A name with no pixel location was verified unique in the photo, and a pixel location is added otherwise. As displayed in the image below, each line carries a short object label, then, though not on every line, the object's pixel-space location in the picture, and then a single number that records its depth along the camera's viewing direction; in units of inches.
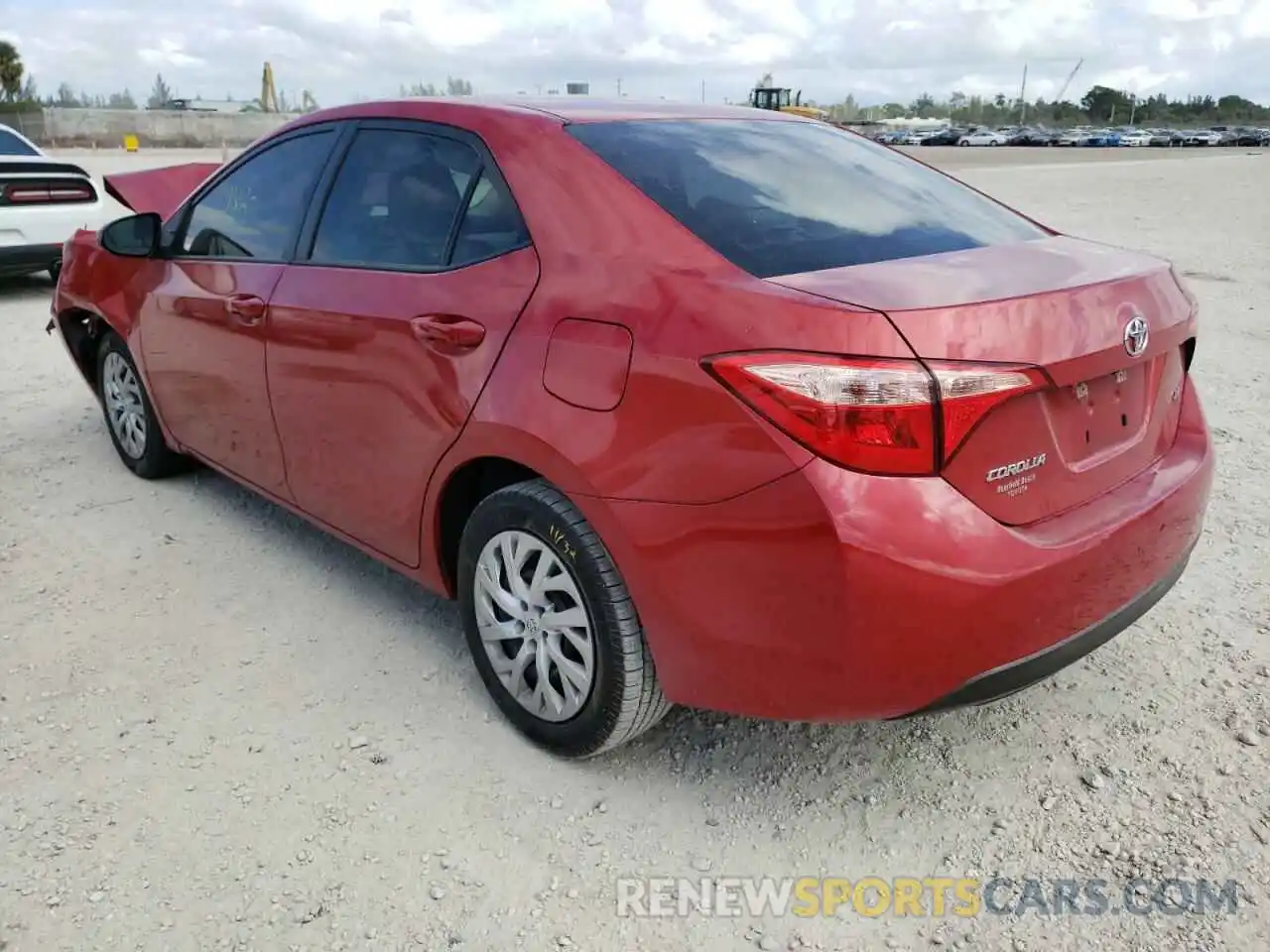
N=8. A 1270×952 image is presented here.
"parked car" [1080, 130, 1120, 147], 2933.1
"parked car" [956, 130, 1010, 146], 2938.0
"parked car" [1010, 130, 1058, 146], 3014.3
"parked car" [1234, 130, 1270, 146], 2965.1
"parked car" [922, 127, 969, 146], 2970.0
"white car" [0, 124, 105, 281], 343.3
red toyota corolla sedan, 79.7
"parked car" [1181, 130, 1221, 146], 3002.0
